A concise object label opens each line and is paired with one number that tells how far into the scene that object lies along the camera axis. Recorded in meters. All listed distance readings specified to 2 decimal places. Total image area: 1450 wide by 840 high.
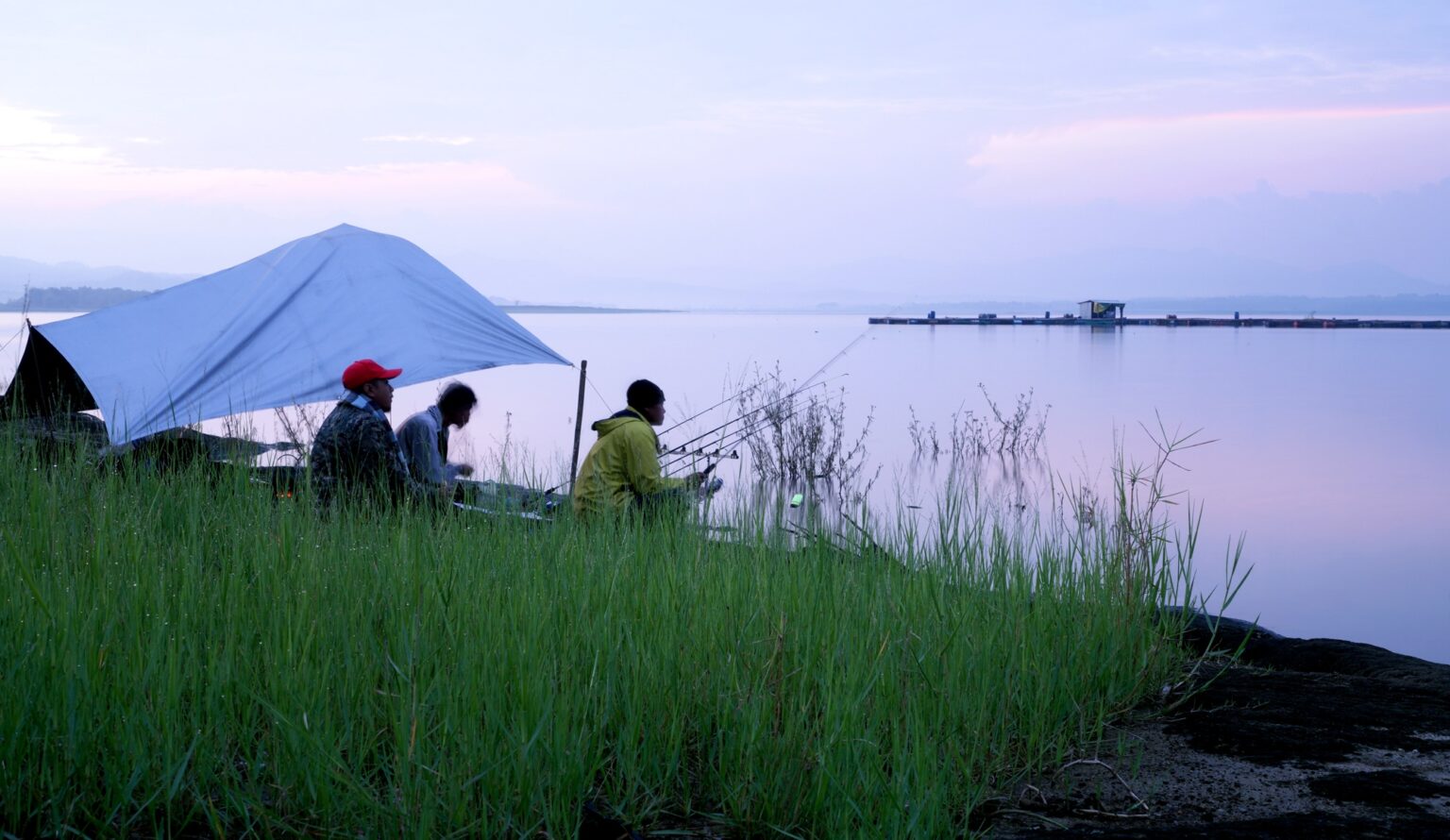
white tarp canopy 8.60
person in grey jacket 7.78
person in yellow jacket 7.11
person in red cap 6.36
